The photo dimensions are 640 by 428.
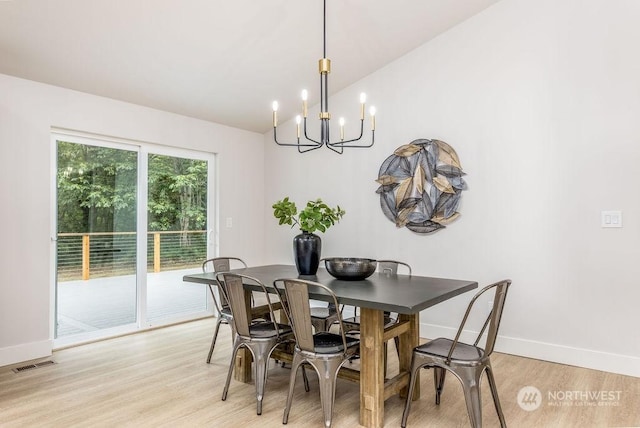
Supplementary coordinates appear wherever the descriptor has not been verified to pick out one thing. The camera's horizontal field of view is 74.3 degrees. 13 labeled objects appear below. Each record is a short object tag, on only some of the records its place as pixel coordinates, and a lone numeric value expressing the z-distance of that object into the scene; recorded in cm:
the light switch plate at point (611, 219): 313
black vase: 300
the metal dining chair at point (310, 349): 227
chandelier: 256
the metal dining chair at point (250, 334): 256
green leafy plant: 297
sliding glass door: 376
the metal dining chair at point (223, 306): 320
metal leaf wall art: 387
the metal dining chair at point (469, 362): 212
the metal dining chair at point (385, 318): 306
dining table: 217
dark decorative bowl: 275
